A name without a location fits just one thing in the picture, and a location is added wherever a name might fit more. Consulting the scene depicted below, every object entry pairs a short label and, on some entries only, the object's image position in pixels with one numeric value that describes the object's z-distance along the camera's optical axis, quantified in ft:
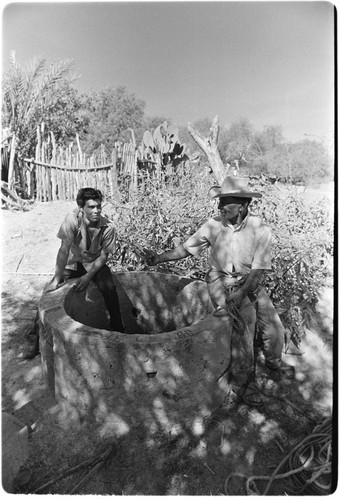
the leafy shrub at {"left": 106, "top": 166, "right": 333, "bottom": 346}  13.09
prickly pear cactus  37.40
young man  11.05
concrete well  8.94
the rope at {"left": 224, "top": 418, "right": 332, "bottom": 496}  8.27
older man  10.13
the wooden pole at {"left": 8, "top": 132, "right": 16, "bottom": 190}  32.99
